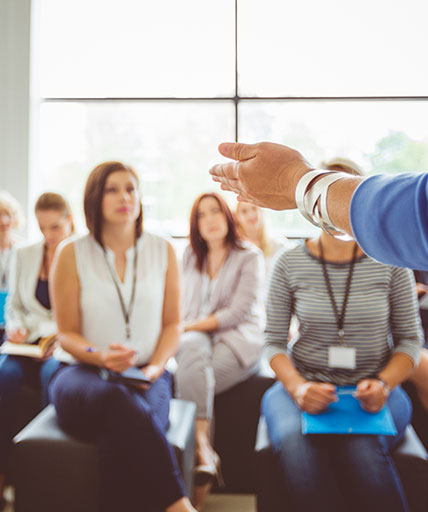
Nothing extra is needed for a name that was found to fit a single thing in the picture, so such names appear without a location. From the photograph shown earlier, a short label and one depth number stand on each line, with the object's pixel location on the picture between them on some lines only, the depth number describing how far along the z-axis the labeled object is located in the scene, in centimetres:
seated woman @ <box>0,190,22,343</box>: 318
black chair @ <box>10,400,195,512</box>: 179
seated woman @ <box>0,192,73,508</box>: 244
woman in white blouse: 171
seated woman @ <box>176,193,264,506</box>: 245
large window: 445
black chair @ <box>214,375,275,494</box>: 249
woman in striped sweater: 167
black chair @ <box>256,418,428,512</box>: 167
